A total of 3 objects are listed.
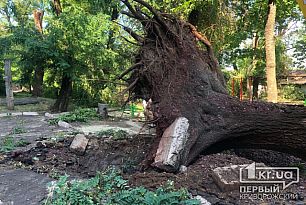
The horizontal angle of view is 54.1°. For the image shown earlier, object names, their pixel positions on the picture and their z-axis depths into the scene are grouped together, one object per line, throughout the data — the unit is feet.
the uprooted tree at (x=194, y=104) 12.42
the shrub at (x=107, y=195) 7.97
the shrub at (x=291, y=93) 53.74
